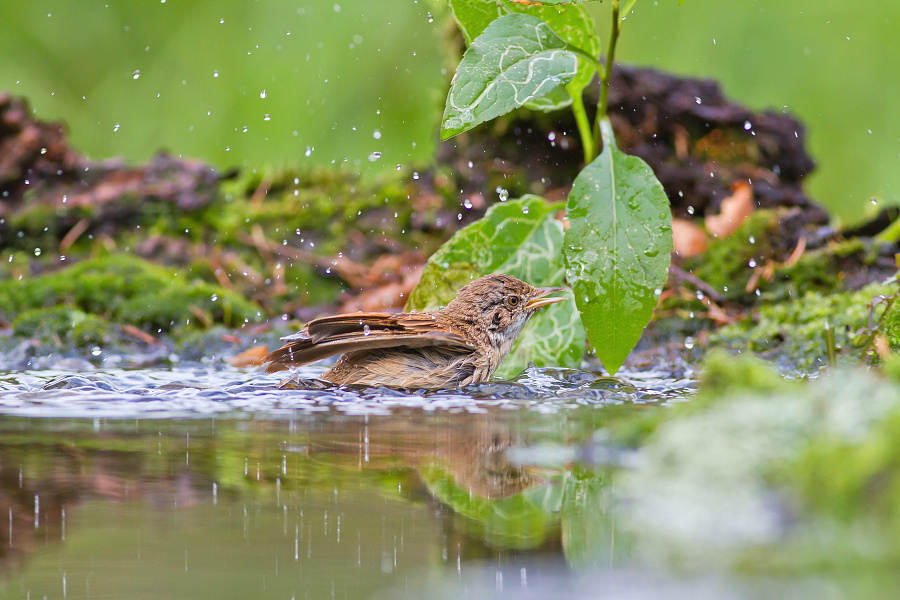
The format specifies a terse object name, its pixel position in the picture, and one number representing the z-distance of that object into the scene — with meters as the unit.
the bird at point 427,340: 7.70
